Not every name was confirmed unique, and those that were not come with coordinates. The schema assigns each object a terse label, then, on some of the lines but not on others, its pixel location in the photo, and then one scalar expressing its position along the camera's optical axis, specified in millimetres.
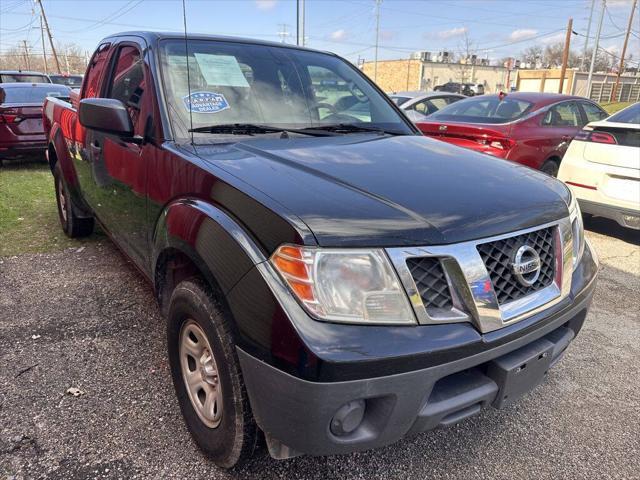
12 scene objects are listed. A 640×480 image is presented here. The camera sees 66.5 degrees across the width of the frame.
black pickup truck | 1503
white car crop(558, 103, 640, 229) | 4820
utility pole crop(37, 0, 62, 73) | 43528
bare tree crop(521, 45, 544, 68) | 70312
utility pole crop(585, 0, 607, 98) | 25944
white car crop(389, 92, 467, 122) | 10609
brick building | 61688
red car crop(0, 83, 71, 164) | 7996
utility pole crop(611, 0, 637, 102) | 33344
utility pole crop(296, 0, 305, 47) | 22412
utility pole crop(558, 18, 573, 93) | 28953
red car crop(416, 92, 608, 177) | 6148
